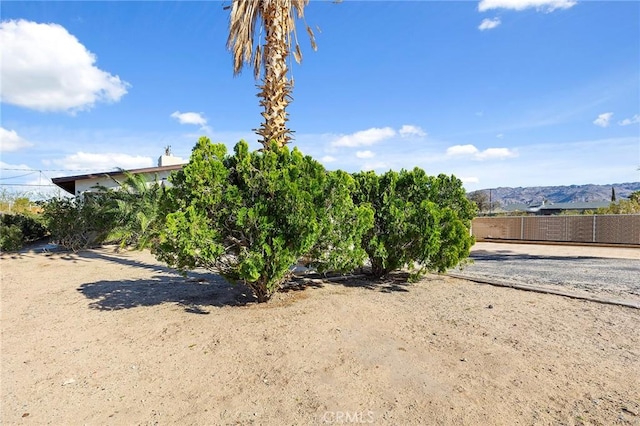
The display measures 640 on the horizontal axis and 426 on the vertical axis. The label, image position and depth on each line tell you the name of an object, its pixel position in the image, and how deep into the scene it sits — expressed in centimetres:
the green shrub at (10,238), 1260
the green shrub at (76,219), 1280
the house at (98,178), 1538
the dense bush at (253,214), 482
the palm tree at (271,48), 881
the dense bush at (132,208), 1197
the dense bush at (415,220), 630
